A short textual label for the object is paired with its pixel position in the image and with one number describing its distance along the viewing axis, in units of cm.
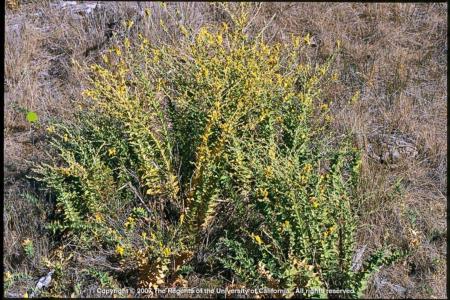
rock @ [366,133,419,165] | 419
